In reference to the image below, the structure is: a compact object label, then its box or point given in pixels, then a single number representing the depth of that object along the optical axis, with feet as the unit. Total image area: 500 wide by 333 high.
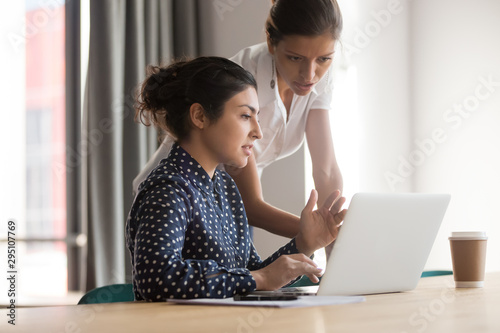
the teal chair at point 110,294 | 4.43
